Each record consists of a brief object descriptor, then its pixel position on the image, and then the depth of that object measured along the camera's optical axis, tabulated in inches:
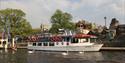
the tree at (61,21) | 2308.3
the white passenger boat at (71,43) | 1486.7
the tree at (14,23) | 2097.9
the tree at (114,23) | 1996.4
